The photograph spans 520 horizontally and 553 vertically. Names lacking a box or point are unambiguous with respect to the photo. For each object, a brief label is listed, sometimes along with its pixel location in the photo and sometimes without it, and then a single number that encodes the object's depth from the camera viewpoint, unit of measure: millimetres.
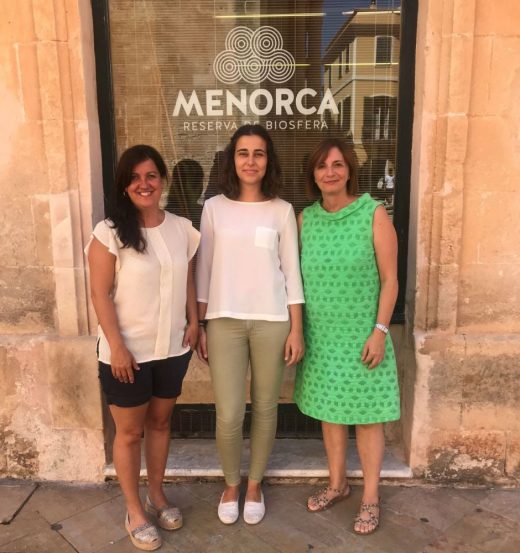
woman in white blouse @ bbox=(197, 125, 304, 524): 2703
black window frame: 3334
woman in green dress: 2711
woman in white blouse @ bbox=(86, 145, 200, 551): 2455
